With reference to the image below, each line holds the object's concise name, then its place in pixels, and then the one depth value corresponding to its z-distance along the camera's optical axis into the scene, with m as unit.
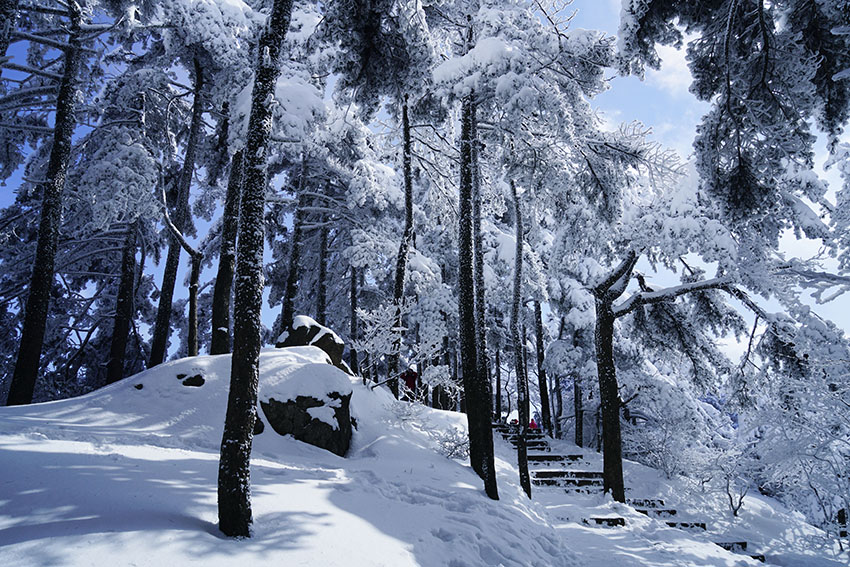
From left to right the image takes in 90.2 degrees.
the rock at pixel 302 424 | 7.83
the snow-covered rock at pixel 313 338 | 11.62
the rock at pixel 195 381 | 7.90
